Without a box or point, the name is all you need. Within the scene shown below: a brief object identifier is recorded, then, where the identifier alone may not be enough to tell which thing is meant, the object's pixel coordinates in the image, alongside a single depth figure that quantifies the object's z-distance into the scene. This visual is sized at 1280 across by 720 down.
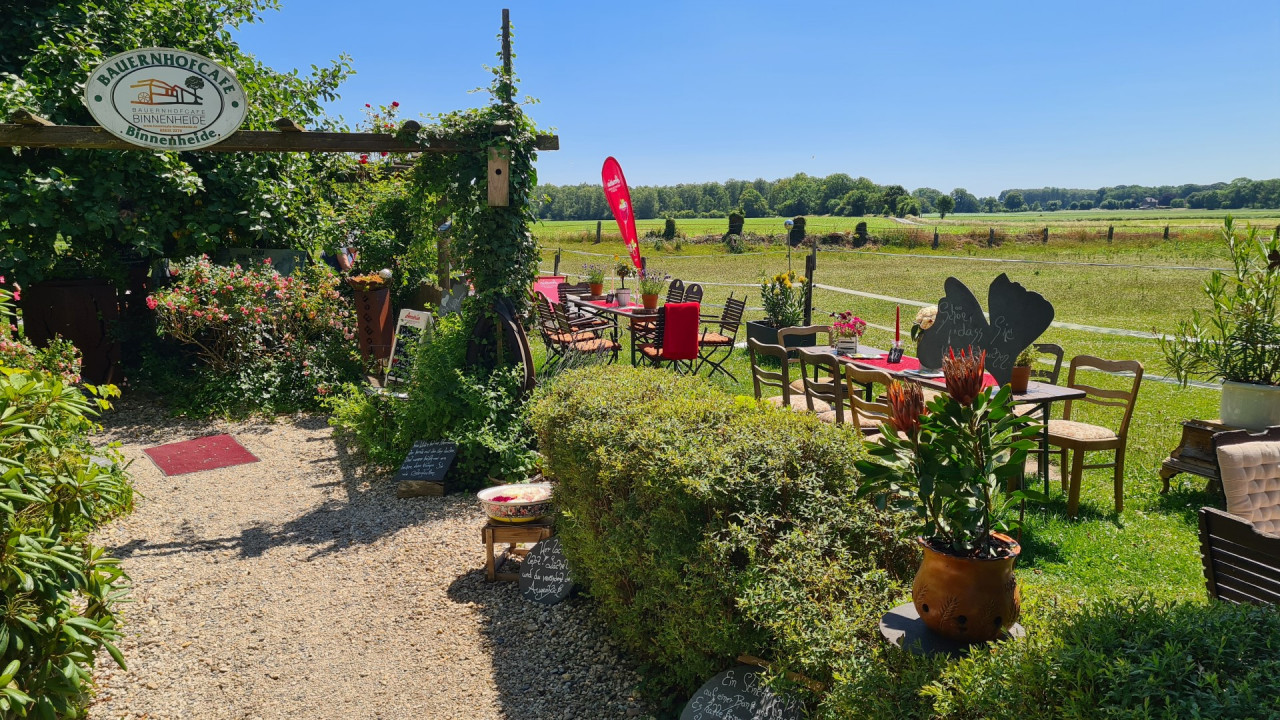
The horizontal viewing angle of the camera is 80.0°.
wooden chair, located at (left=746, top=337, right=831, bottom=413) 5.00
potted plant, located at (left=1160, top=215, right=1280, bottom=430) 4.78
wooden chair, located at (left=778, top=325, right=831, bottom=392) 6.44
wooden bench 2.28
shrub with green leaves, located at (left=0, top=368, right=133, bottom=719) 2.30
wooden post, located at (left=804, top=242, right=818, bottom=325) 9.95
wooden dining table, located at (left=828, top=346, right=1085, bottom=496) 4.54
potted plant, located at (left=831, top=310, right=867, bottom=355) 6.27
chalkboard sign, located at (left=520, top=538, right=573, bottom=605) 3.90
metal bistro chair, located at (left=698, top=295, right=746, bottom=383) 8.52
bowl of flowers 4.10
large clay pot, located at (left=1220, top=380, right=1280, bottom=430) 4.73
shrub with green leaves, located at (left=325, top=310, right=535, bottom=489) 5.54
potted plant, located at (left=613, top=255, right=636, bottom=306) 10.22
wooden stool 4.11
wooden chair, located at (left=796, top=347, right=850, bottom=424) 4.61
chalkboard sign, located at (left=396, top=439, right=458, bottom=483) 5.48
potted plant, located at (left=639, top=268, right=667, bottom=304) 9.15
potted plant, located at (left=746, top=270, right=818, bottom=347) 10.03
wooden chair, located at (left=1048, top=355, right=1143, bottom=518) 4.64
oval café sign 5.48
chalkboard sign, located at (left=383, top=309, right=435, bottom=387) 6.39
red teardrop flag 8.52
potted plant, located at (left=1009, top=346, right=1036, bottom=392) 4.71
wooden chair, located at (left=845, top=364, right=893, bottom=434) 4.33
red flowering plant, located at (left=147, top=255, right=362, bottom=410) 7.50
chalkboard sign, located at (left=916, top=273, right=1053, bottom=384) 4.70
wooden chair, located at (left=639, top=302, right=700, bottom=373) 7.37
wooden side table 4.87
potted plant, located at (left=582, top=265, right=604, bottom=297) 11.08
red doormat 6.19
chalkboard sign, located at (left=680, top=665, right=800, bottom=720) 2.36
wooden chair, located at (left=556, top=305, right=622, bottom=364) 8.20
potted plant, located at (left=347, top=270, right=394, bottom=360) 8.25
